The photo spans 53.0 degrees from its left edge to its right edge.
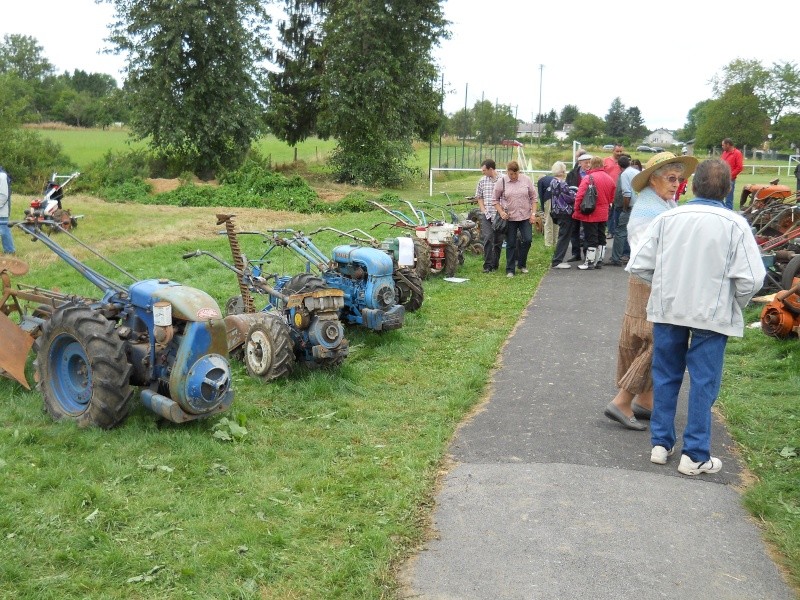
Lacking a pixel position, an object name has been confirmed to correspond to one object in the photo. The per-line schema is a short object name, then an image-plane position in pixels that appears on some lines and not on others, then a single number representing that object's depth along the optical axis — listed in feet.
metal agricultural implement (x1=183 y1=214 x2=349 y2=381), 22.48
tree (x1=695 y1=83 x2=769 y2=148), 186.19
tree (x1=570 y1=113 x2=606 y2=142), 301.14
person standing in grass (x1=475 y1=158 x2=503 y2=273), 42.00
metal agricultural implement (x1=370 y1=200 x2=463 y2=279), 40.86
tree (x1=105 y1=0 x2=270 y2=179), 85.25
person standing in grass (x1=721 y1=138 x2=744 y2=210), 56.54
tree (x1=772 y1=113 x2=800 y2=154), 192.85
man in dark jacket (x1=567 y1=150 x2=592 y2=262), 44.75
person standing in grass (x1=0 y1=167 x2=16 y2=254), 44.06
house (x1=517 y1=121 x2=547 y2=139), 292.24
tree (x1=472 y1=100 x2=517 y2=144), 125.08
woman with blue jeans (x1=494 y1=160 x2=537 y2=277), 40.11
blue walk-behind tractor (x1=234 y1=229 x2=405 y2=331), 26.91
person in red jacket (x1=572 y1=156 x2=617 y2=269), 42.42
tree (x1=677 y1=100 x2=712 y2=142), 338.79
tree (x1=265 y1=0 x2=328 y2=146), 114.52
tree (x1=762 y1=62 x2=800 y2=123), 201.36
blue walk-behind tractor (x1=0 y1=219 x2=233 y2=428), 17.98
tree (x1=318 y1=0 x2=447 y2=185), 98.84
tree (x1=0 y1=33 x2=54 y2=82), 259.80
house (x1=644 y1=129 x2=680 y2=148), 446.60
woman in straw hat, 18.31
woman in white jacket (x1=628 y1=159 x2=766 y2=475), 15.53
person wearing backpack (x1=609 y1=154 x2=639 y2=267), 42.42
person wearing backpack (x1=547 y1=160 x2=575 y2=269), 43.19
